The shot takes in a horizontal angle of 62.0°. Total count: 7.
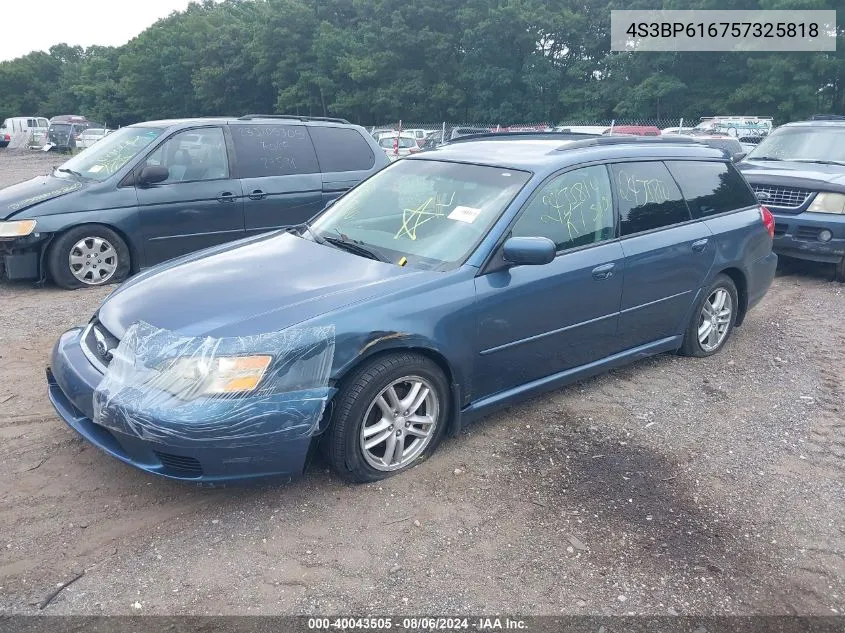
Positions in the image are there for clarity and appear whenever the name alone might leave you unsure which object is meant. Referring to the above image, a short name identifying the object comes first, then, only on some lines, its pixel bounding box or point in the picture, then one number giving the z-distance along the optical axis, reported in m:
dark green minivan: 6.78
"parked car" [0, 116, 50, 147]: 46.86
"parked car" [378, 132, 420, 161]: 23.59
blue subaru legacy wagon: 3.09
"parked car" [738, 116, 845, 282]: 7.87
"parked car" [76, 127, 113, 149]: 33.89
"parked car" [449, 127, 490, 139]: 25.66
